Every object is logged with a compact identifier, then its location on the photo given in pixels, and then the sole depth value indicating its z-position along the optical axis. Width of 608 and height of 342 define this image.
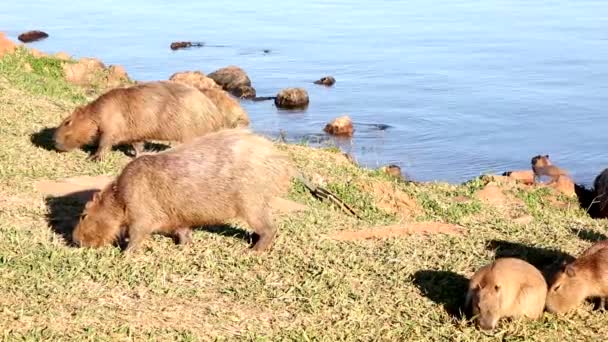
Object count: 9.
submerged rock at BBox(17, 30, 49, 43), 27.62
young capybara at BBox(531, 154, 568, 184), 12.98
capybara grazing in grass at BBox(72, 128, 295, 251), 6.42
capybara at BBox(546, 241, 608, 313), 5.92
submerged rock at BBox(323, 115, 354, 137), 17.69
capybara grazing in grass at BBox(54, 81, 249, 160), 8.91
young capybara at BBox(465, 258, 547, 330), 5.52
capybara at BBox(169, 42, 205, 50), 27.47
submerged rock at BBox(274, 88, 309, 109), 20.17
